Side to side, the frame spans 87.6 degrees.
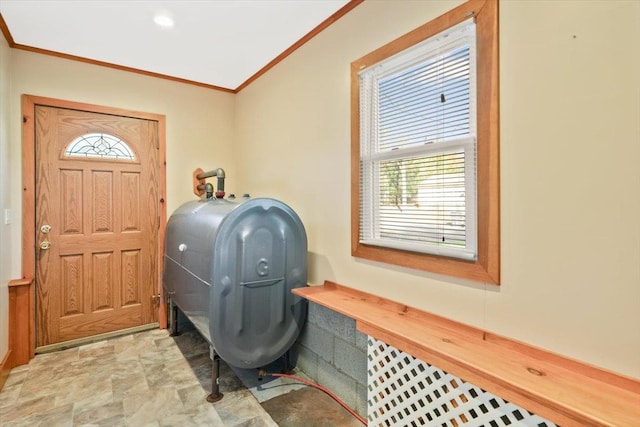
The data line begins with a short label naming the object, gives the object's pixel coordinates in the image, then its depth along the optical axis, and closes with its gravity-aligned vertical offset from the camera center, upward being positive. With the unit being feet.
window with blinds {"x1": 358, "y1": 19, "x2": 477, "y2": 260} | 5.08 +1.06
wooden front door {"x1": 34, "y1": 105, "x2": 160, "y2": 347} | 9.68 -0.41
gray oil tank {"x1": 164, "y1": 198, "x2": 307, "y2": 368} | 6.75 -1.49
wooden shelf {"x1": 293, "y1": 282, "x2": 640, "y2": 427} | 3.27 -1.91
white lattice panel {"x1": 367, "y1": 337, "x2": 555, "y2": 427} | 4.07 -2.66
